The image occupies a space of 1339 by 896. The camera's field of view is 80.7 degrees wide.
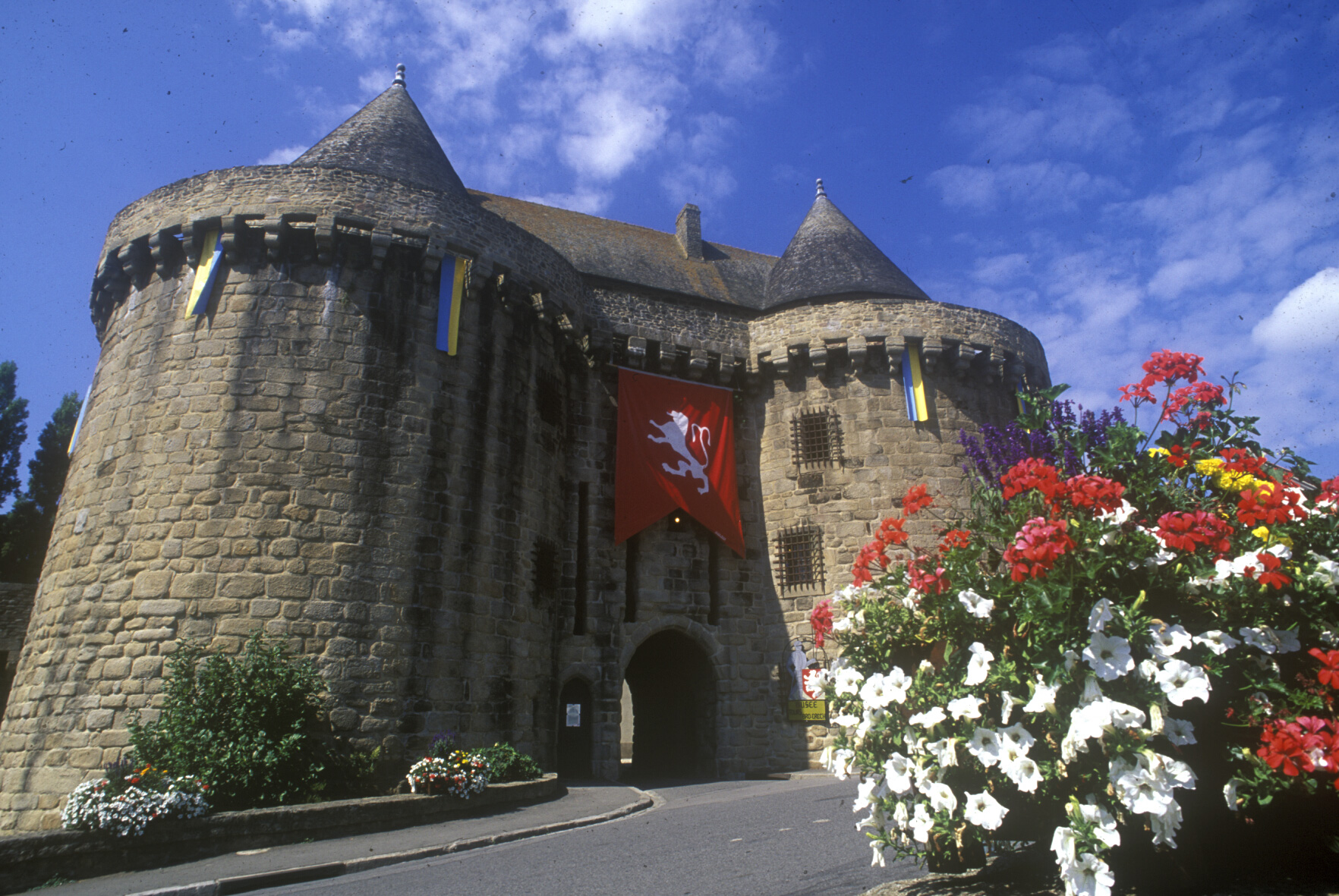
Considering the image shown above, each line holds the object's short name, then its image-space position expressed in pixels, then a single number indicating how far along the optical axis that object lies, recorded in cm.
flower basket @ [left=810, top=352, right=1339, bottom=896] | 300
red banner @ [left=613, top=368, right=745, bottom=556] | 1566
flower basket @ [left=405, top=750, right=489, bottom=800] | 944
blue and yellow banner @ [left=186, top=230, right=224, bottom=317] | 1205
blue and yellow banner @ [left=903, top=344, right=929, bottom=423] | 1677
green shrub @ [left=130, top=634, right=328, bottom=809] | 870
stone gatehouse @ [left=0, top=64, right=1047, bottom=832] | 1058
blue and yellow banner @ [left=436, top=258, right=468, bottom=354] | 1285
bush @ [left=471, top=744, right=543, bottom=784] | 1059
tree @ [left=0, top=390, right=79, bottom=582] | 2372
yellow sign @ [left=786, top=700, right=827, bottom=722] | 1530
